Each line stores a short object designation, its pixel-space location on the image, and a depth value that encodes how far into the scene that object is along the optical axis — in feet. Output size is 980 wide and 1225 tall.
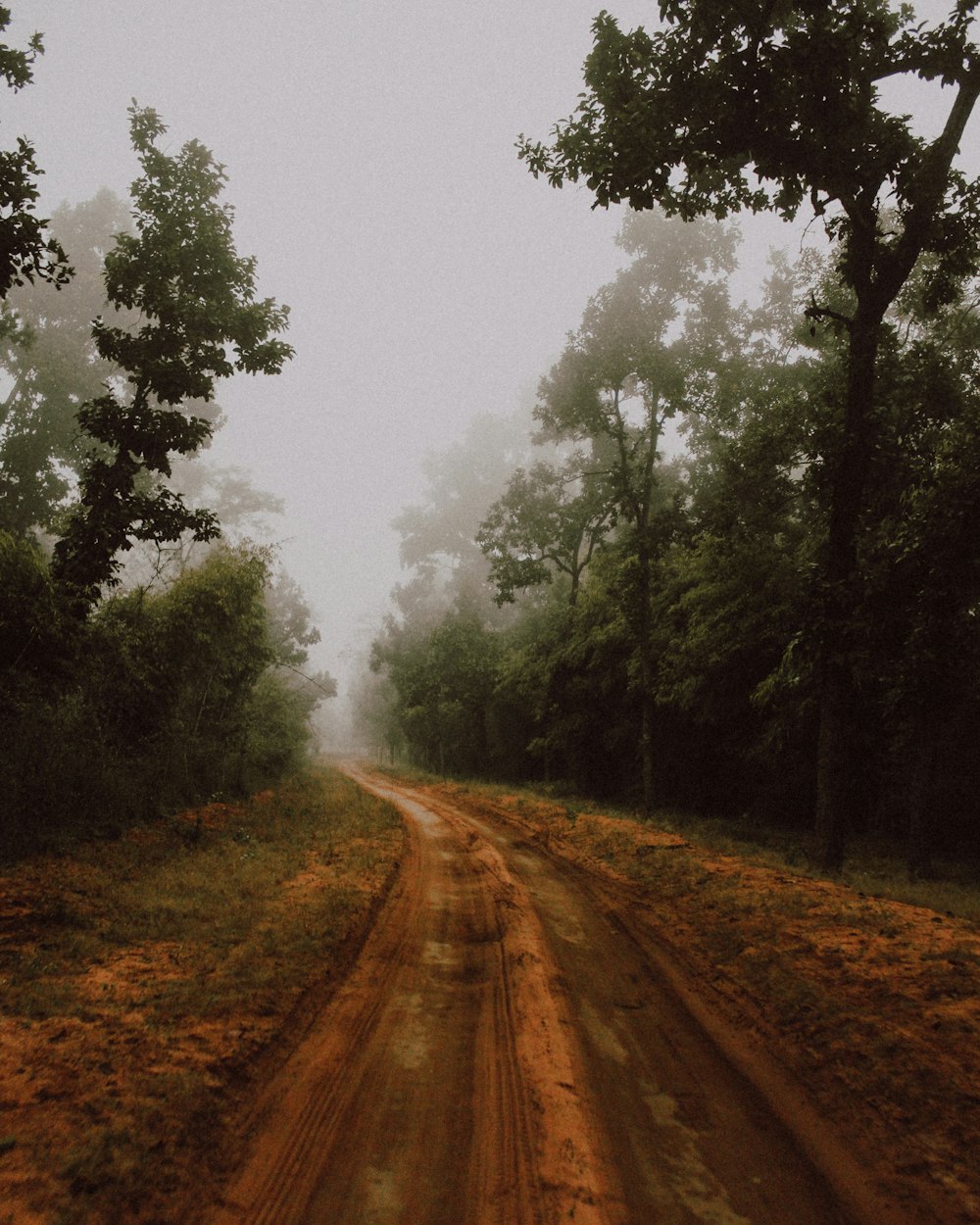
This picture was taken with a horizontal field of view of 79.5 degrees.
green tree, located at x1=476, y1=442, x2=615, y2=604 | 70.90
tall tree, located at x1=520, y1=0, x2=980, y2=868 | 24.09
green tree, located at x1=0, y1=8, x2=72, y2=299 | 24.13
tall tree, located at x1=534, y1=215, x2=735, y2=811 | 52.31
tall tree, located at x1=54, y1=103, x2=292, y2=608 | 34.40
